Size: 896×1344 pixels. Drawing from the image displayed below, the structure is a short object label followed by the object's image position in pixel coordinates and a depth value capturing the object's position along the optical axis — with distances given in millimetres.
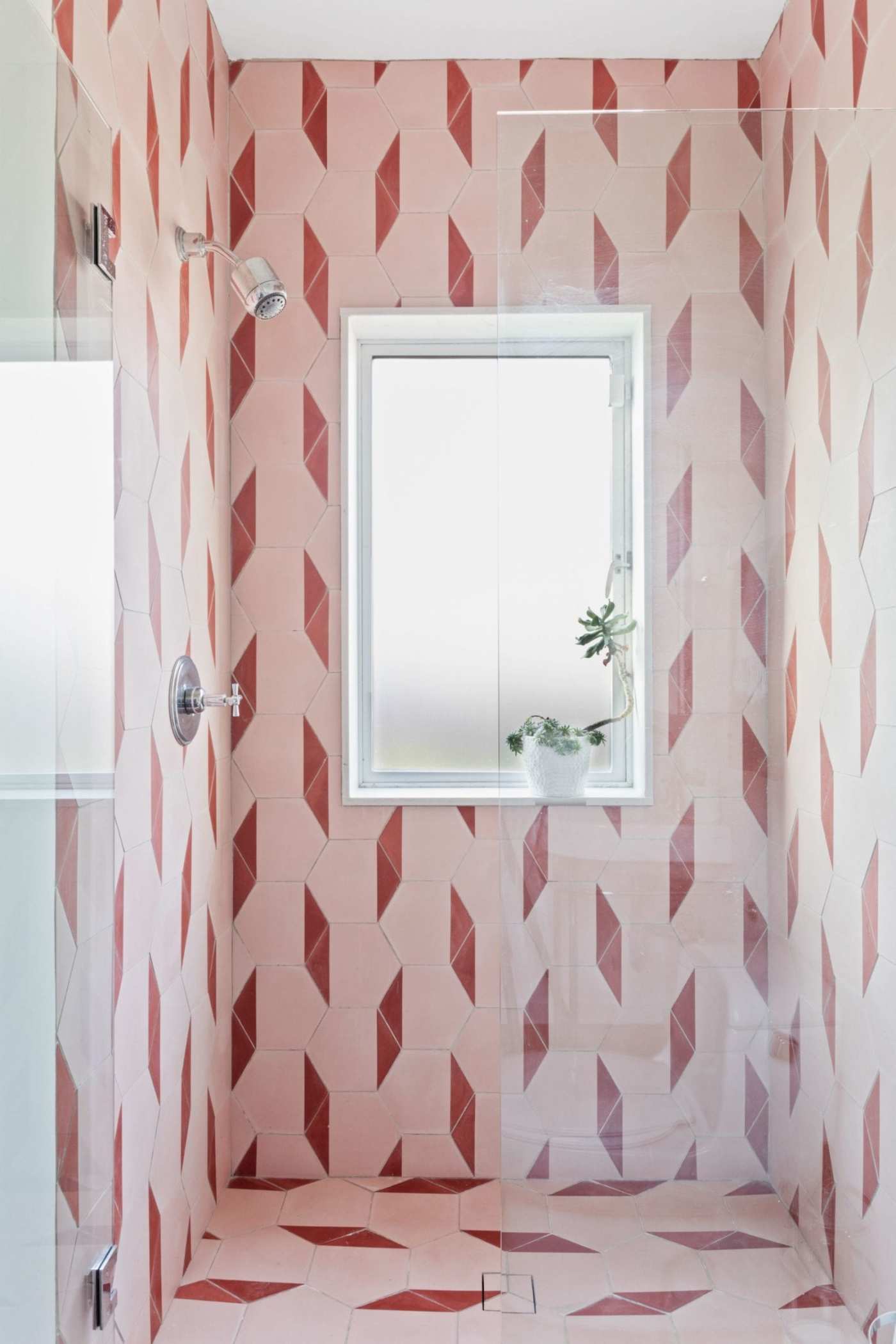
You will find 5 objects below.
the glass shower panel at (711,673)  1184
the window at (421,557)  2234
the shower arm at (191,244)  1703
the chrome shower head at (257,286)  1613
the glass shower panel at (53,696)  638
